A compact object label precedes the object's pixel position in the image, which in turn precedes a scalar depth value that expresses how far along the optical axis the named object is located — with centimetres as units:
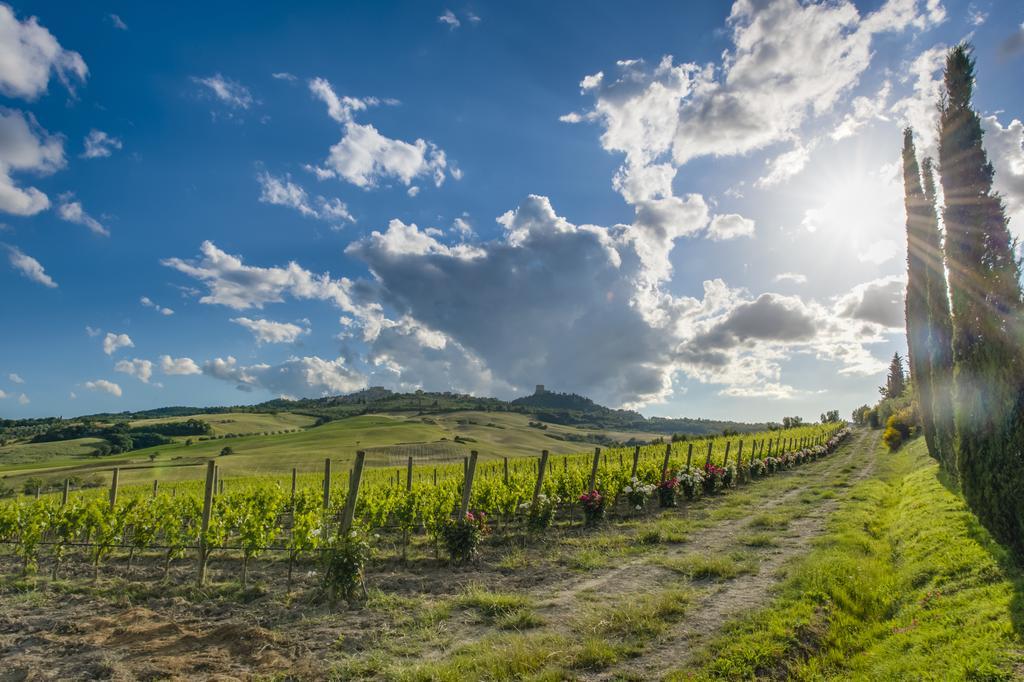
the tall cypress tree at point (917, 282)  2439
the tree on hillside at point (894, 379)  8719
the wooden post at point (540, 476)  1364
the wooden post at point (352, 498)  890
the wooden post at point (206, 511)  1005
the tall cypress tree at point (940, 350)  1788
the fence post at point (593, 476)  1664
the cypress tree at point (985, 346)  785
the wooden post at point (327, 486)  1377
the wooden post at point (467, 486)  1145
